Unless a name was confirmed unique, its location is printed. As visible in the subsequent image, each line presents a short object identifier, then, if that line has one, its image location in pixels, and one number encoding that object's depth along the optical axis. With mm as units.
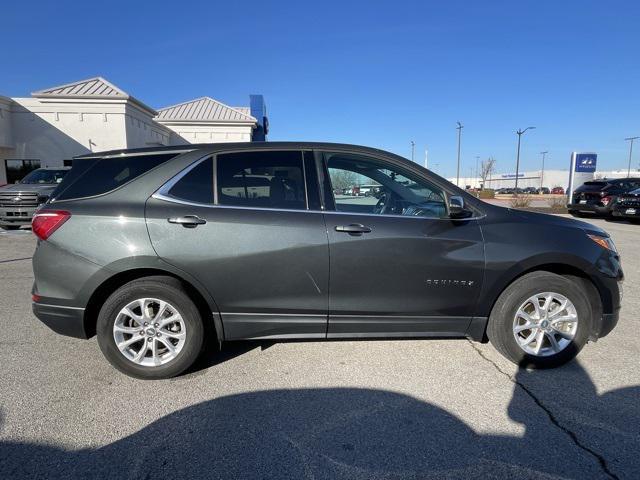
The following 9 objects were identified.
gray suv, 3086
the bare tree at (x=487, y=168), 81906
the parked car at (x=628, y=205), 14384
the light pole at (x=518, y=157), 41156
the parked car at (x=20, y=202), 10828
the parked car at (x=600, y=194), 16156
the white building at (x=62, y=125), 22328
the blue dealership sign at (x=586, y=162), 23312
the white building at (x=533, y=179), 107625
